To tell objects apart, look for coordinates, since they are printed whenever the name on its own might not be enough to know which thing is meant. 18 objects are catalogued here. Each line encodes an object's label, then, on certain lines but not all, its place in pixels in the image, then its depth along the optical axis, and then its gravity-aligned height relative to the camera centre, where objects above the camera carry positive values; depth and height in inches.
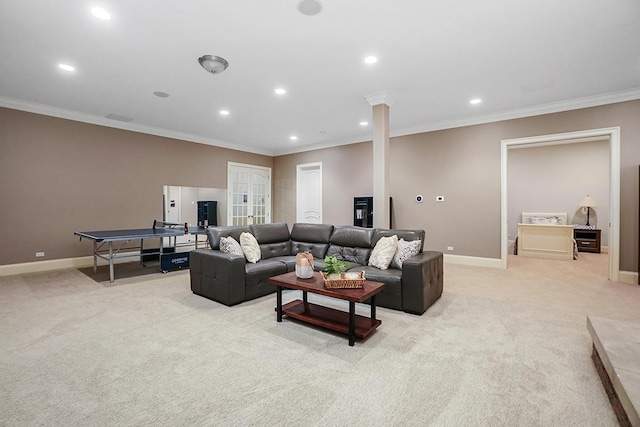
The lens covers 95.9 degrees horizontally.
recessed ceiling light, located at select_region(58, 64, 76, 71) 139.3 +71.8
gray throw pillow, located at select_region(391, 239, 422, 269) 138.9 -19.2
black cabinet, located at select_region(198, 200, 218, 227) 278.1 -0.1
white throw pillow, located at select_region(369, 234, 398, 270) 140.3 -20.1
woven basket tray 101.7 -25.1
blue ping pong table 170.6 -14.0
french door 309.1 +21.0
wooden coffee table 96.4 -40.1
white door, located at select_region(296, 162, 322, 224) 316.5 +22.2
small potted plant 104.4 -20.2
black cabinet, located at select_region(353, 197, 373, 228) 260.1 +0.1
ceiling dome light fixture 131.9 +69.6
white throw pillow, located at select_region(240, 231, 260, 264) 154.6 -18.6
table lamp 287.2 +7.8
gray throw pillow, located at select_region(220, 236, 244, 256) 147.1 -17.2
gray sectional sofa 125.0 -26.3
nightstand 279.0 -28.0
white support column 177.3 +33.2
